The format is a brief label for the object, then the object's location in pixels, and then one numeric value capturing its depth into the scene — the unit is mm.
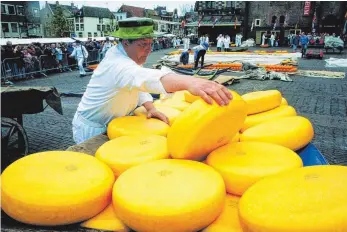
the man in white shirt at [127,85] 1516
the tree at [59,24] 47438
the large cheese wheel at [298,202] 934
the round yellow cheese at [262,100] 2380
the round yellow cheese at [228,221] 1151
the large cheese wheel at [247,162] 1323
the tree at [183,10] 84000
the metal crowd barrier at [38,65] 12656
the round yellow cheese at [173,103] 2799
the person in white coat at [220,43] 26669
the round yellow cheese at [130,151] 1472
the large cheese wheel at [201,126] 1351
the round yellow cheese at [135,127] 1962
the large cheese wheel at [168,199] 1082
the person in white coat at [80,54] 14258
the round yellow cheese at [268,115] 2227
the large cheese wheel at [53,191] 1137
